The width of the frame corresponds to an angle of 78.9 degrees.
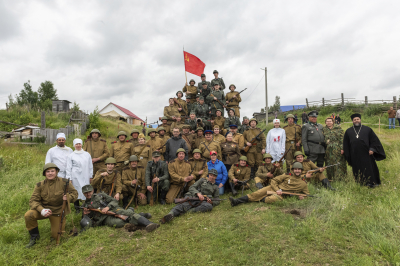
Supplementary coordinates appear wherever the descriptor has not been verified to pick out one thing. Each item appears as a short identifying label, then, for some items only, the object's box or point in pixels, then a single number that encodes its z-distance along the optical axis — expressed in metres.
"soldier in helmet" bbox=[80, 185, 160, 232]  5.02
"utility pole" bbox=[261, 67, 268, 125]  20.53
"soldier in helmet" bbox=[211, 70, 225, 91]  11.42
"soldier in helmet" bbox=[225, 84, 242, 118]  11.17
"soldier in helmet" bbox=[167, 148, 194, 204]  6.85
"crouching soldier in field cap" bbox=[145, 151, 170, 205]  6.80
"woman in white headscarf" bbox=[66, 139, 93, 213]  6.18
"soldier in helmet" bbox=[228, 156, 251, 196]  7.39
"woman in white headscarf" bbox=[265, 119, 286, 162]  7.58
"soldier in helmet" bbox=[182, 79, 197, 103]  11.56
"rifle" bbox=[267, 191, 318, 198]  5.91
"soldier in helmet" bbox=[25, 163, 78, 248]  4.71
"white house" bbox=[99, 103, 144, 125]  41.34
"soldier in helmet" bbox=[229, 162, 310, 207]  6.01
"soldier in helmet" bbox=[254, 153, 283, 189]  7.04
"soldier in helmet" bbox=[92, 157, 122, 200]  6.29
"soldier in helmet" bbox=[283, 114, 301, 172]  7.63
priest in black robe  6.54
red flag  12.42
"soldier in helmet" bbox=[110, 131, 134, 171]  7.29
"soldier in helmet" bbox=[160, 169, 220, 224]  5.62
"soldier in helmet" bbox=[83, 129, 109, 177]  7.08
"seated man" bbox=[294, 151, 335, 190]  6.62
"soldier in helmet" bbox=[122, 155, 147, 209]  6.67
